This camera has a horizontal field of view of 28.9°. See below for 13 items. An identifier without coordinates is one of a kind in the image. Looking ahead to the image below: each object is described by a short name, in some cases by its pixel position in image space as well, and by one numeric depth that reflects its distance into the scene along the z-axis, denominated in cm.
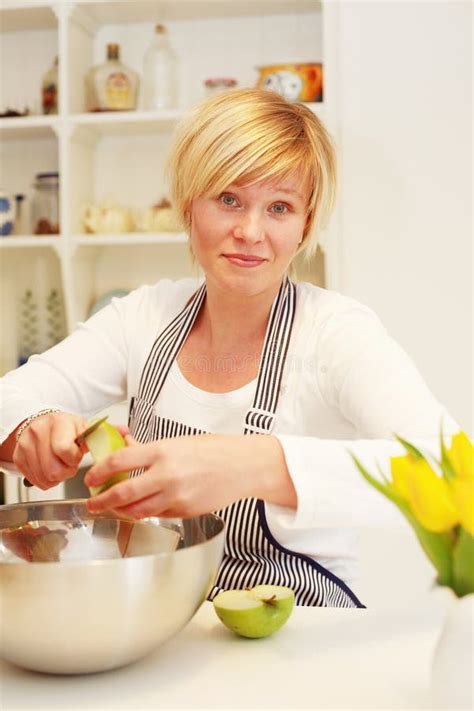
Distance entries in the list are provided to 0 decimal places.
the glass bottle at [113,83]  306
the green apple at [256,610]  96
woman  127
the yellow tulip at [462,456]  73
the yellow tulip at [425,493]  72
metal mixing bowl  83
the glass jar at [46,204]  314
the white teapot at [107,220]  306
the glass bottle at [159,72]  306
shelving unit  303
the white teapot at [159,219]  303
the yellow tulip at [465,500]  72
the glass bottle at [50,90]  312
